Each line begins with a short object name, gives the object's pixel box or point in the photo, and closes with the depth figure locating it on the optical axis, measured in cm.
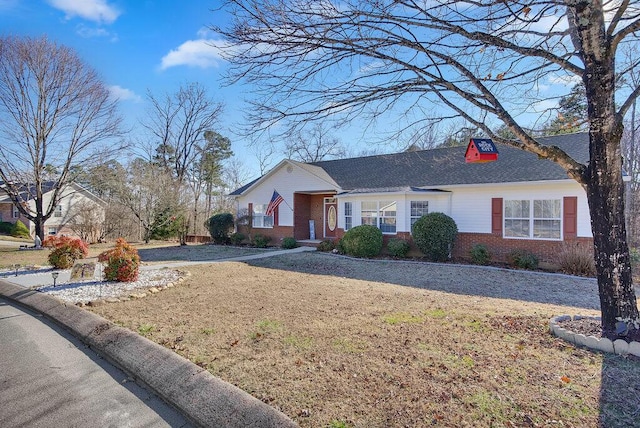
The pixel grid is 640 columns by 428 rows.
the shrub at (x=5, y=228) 3151
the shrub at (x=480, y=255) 1299
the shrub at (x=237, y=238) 2106
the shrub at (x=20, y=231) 3094
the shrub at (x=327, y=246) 1697
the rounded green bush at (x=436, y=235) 1363
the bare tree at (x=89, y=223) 2392
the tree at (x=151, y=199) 2312
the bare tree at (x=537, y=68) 443
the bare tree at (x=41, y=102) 1877
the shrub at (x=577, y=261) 1097
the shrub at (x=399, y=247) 1467
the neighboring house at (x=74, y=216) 2408
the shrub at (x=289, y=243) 1878
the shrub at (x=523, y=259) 1218
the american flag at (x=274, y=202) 1922
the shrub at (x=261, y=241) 1991
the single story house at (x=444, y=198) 1272
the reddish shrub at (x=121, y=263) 921
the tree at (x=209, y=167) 3403
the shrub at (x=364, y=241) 1491
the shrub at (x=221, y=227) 2167
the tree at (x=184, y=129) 3195
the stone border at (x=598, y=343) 414
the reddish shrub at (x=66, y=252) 1148
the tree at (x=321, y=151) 3484
